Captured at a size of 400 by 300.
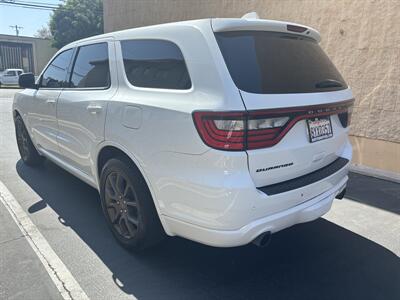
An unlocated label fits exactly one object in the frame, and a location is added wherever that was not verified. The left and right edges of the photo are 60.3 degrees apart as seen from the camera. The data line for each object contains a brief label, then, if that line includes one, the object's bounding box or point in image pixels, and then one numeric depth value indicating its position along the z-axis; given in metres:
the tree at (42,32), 63.13
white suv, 2.12
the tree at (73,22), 36.28
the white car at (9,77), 27.94
